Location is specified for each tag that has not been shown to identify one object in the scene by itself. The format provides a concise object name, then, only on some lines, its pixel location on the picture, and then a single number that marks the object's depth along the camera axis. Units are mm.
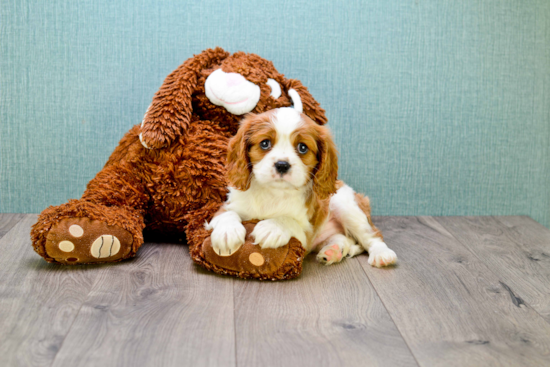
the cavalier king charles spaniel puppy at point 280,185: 1760
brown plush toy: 1937
